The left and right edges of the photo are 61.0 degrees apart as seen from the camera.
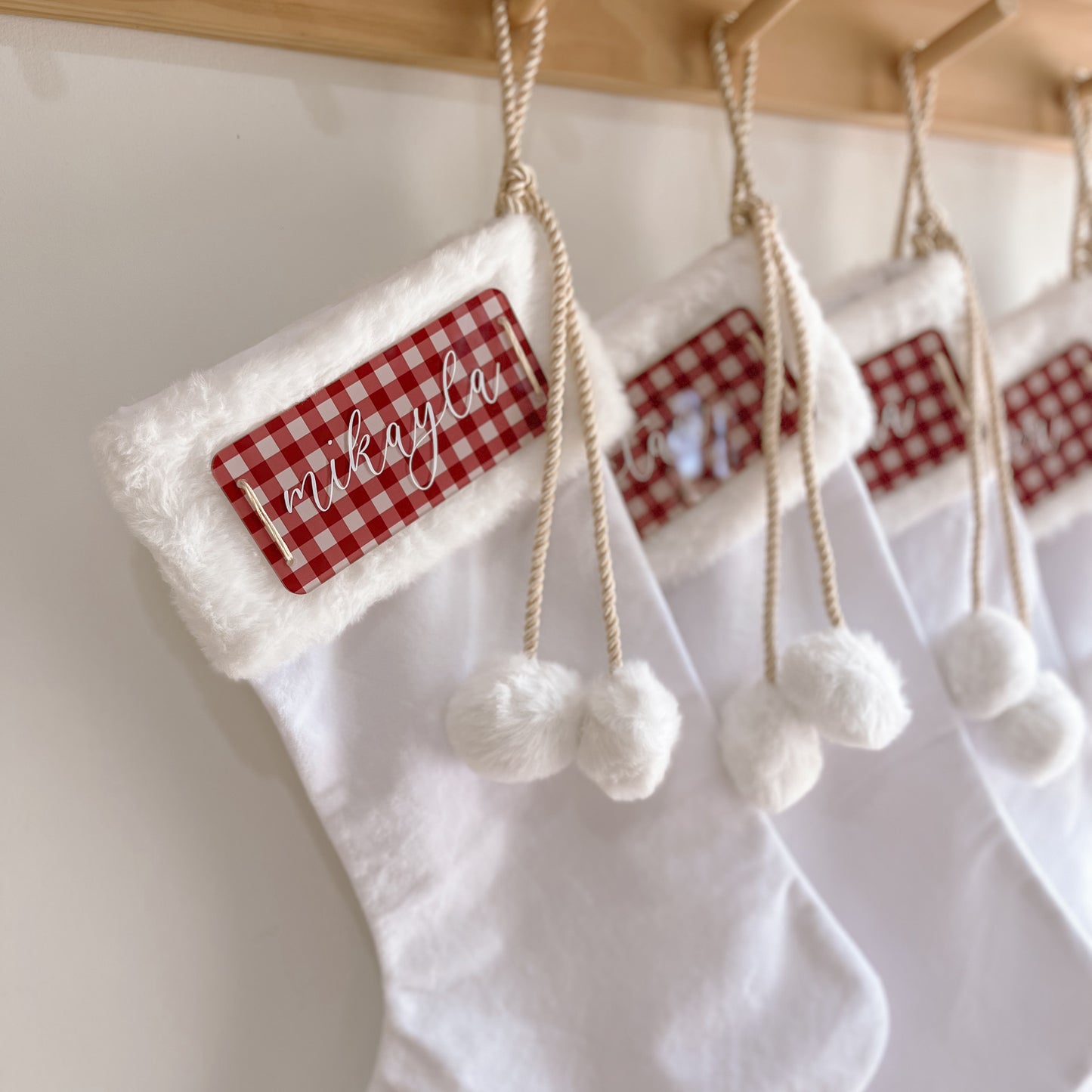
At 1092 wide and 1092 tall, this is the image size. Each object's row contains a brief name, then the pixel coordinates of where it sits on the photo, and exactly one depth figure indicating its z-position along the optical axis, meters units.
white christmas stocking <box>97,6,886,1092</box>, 0.57
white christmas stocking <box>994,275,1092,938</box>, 0.90
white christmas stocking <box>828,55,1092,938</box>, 0.79
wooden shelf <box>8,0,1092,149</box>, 0.64
